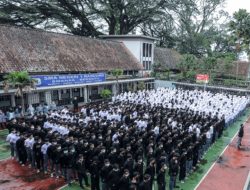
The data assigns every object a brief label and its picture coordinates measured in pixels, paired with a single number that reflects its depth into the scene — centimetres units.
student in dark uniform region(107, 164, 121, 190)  713
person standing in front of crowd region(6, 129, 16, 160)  994
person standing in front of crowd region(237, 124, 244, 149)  1201
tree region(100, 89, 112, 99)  2027
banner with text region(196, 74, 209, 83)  2206
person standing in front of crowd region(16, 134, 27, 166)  963
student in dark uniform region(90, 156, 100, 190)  777
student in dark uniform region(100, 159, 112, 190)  744
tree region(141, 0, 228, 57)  3250
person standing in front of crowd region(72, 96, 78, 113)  1825
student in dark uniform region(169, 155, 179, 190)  797
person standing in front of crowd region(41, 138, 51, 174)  899
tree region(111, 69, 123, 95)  2127
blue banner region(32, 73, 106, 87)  1617
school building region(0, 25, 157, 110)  1678
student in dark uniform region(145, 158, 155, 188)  754
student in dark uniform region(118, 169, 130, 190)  701
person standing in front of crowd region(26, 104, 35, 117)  1527
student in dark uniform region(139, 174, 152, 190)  680
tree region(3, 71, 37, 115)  1396
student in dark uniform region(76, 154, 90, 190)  801
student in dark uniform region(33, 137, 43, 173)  918
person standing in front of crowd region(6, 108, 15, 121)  1420
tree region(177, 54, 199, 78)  3024
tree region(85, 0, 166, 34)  3047
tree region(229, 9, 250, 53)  2531
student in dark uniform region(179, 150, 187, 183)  867
